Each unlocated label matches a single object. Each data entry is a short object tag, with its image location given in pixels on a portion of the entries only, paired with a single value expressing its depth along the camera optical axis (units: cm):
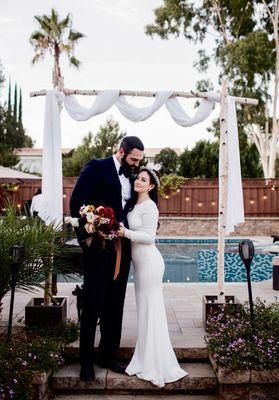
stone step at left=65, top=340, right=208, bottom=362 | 430
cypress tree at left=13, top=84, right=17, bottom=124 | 4115
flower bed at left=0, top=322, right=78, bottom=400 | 335
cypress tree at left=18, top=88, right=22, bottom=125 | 4166
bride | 381
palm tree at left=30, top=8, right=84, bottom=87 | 2128
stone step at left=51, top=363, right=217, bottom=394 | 385
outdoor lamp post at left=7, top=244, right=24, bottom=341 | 366
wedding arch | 502
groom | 383
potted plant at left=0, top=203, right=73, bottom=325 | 409
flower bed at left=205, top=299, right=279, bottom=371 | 371
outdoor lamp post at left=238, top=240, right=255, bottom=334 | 398
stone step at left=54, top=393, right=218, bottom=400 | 382
